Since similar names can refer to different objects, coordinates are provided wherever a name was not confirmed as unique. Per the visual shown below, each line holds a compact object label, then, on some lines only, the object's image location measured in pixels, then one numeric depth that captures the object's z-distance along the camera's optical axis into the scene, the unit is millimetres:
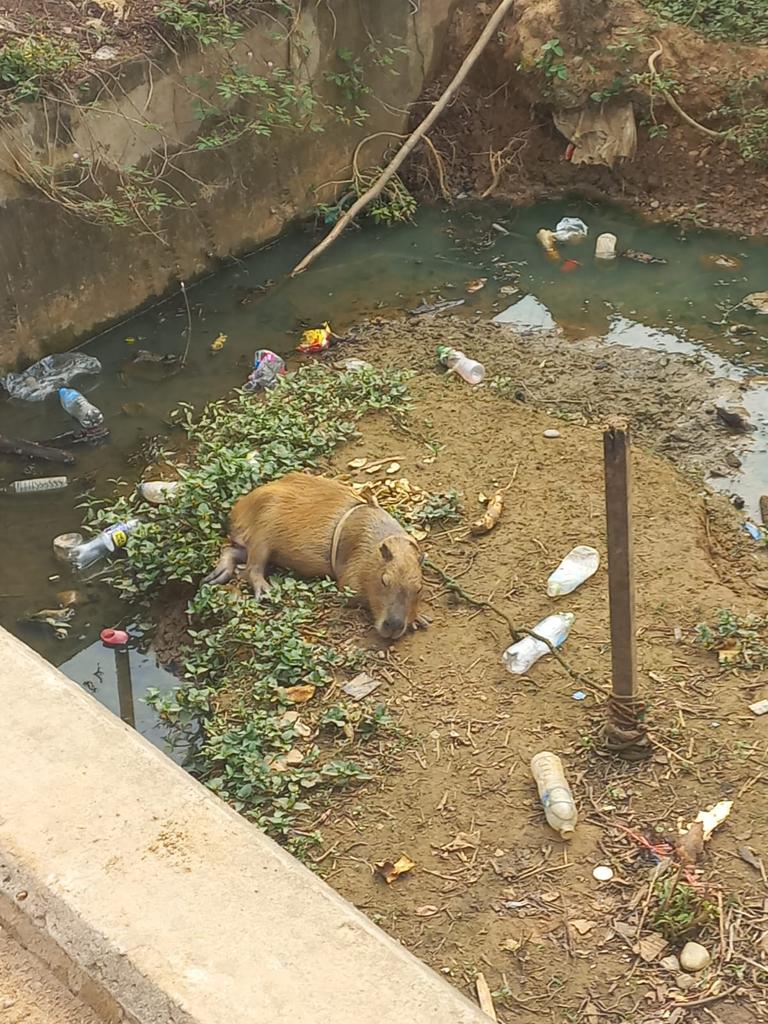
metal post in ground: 3520
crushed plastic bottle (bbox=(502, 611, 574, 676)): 4812
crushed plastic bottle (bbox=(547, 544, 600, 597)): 5242
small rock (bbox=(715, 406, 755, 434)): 6586
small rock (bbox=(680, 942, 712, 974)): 3510
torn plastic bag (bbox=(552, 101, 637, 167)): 9352
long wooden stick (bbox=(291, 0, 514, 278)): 9273
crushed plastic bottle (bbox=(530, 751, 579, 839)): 4016
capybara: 5176
